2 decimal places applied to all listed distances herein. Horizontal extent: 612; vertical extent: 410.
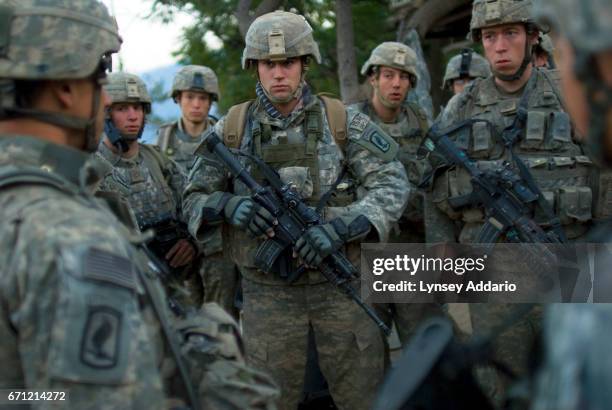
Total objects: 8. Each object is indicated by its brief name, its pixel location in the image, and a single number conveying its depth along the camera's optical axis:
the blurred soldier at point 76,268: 2.03
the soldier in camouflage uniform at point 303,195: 4.84
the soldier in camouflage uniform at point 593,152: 1.40
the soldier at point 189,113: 8.30
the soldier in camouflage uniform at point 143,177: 6.29
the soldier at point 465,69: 7.92
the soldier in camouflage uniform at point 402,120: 6.27
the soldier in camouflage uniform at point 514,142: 5.13
